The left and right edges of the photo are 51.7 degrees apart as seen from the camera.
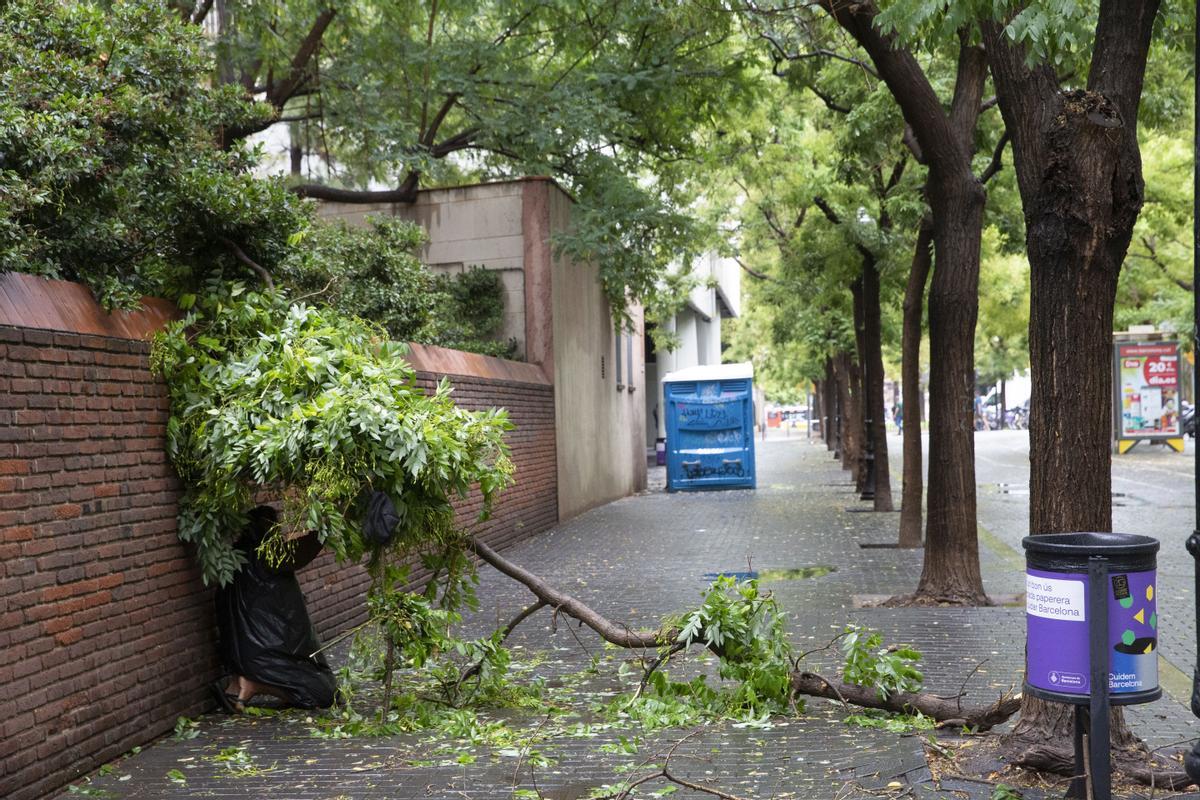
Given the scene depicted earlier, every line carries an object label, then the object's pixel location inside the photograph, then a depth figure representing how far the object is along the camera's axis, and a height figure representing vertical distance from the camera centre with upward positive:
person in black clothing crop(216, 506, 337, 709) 7.23 -1.22
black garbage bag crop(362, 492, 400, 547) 6.96 -0.58
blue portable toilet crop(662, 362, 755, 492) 26.92 -0.58
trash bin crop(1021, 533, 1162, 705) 4.91 -0.88
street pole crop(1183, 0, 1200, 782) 4.54 +0.12
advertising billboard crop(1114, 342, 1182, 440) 32.00 +0.28
